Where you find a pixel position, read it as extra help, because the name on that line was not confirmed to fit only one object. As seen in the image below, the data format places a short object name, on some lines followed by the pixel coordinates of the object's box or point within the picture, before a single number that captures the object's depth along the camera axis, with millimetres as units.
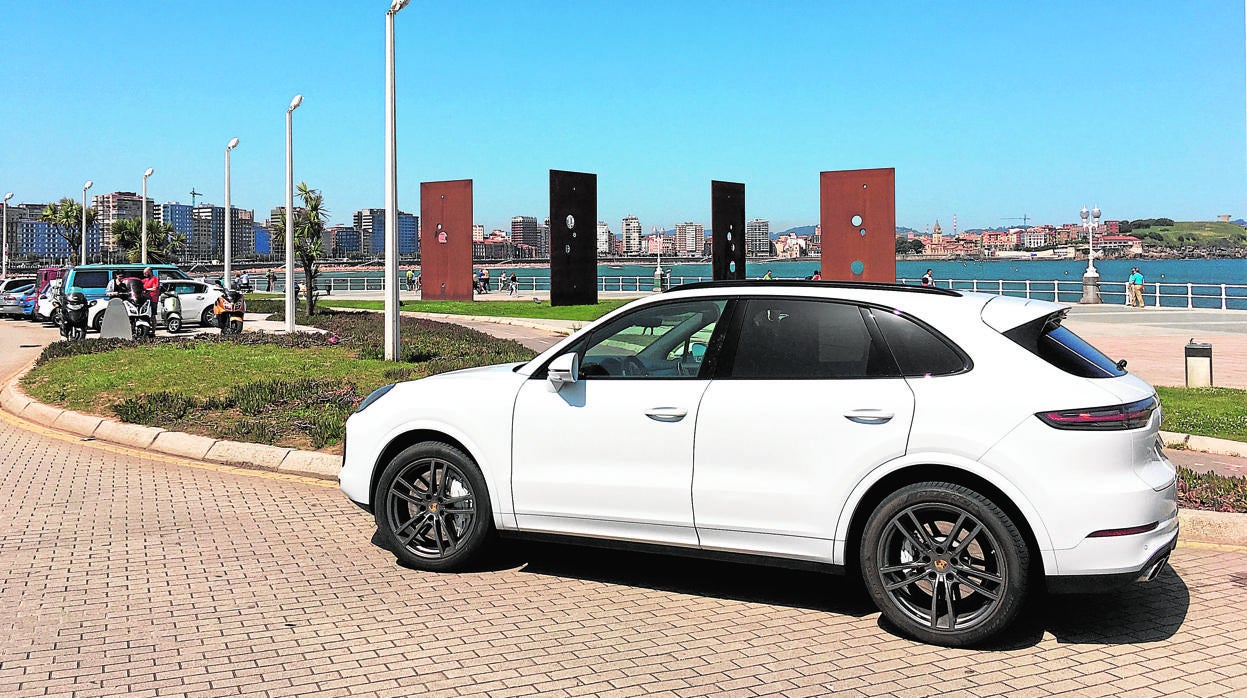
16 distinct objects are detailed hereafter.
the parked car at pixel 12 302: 37375
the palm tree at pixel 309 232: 30105
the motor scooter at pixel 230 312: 24141
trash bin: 13805
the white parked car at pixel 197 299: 28781
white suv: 4875
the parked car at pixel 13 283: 38988
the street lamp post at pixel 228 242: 37894
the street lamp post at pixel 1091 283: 41844
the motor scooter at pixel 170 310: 27234
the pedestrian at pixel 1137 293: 40469
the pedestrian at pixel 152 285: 25922
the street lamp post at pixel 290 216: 24281
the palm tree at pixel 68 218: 85506
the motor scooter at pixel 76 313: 23641
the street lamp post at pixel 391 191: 16609
